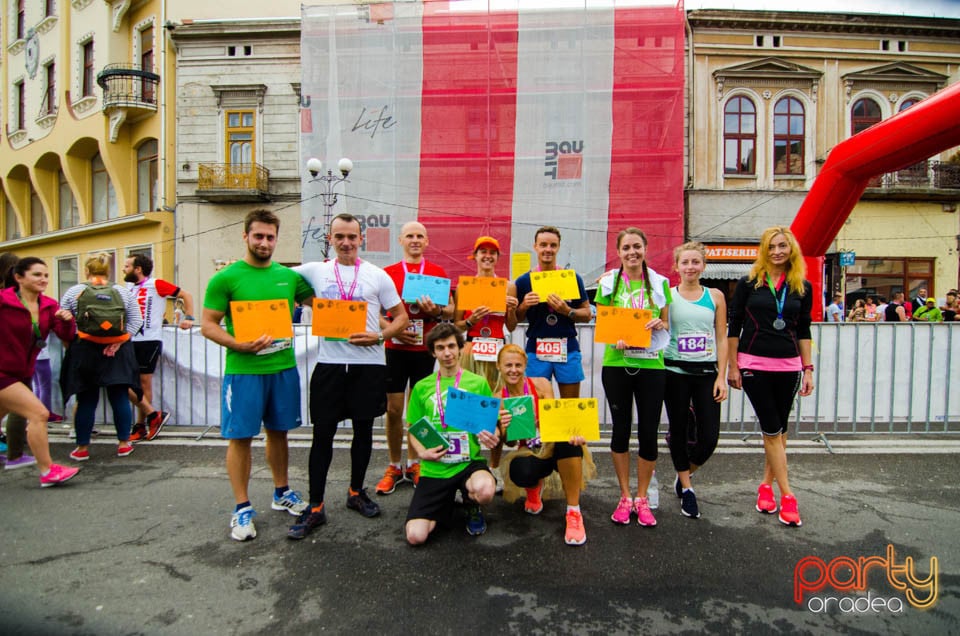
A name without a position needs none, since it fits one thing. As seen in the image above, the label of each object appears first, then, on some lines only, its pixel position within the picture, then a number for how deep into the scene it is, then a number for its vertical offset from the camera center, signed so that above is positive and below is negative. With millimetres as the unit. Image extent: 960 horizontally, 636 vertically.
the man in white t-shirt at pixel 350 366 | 3201 -460
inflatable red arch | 6172 +2123
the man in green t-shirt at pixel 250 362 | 2986 -421
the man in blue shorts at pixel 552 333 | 3590 -240
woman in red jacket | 3842 -596
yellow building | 18156 +6521
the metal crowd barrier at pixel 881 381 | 5266 -796
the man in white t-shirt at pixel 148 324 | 5320 -333
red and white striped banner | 12883 +4741
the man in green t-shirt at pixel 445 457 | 2959 -986
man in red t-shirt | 3752 -416
